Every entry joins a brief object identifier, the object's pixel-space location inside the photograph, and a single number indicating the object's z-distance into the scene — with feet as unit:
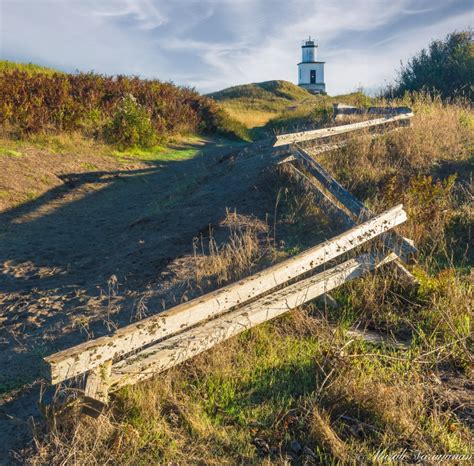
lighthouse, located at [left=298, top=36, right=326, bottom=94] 245.24
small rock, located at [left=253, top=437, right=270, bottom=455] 9.84
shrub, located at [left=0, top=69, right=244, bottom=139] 46.34
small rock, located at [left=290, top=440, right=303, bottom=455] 9.84
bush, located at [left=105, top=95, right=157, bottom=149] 51.62
